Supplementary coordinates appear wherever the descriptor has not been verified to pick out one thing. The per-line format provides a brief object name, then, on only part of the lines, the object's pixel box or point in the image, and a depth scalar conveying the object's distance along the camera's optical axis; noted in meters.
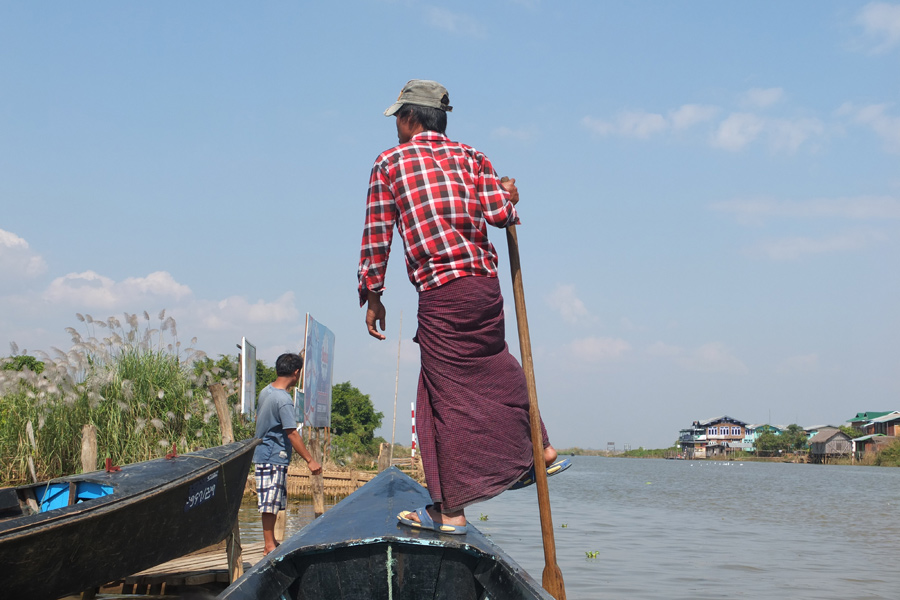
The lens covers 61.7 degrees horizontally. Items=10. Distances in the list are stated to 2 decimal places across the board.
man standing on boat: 2.90
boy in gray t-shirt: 5.66
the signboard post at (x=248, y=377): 10.34
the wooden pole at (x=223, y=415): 7.82
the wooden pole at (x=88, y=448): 7.45
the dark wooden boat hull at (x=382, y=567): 2.77
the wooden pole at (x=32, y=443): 8.19
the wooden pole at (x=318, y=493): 8.15
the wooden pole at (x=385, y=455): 13.42
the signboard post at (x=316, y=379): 10.97
